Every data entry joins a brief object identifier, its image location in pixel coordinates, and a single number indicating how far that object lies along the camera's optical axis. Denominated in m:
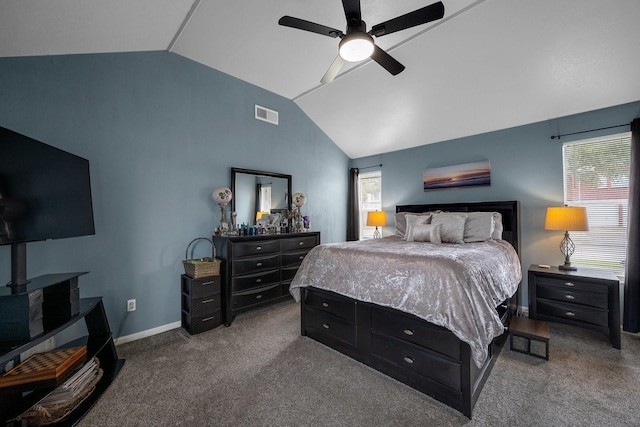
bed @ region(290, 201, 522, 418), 1.66
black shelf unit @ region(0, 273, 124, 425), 1.38
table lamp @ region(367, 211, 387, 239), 4.62
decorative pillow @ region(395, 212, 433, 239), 3.78
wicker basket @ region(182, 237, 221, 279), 2.77
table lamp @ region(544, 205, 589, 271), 2.70
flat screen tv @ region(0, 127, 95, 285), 1.50
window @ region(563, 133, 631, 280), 2.83
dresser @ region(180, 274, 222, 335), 2.73
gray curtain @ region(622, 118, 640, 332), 2.57
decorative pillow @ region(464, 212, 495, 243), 3.06
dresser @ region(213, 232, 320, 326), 2.97
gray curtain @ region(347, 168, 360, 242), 5.13
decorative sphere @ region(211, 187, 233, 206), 3.16
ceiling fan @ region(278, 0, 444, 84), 1.78
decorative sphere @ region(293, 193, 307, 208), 4.04
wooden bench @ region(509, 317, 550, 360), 2.14
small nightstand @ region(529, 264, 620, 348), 2.42
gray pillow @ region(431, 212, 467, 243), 3.05
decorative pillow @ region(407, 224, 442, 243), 3.10
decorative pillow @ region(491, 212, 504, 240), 3.20
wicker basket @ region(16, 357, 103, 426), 1.46
